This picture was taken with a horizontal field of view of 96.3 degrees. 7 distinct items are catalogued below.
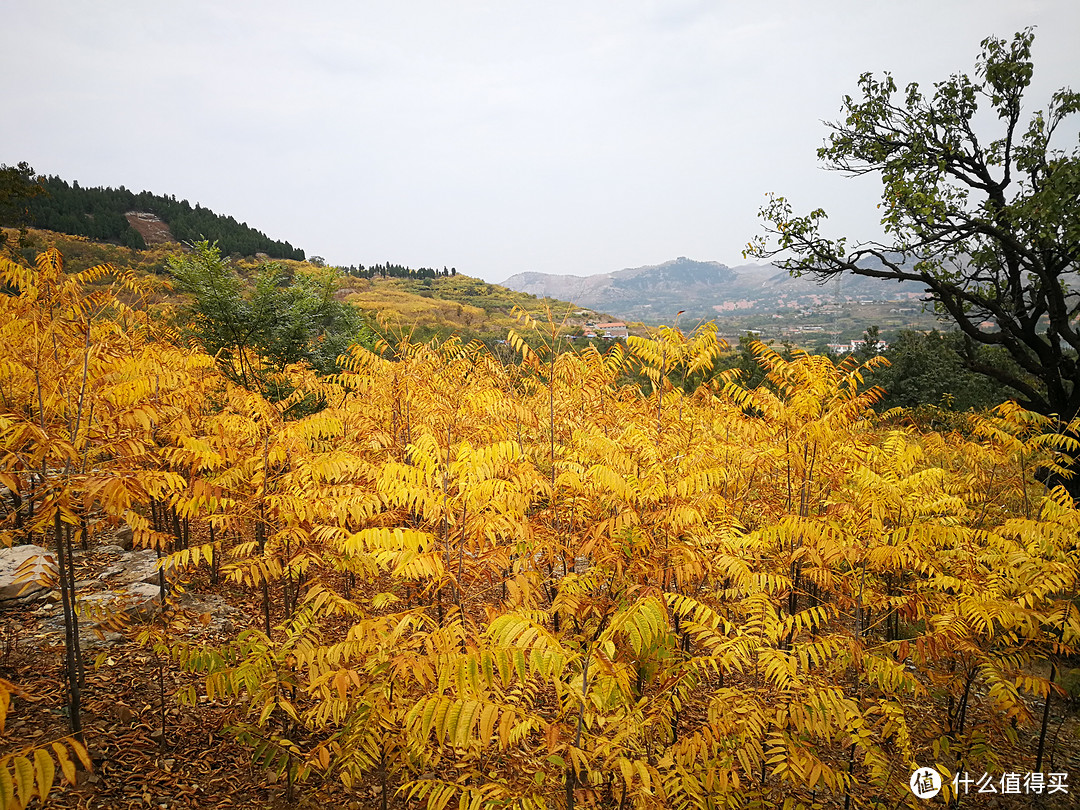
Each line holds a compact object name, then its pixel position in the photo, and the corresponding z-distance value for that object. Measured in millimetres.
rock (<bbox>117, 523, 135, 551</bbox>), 8938
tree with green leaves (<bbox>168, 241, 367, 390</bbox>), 12789
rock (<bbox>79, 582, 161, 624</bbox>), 6082
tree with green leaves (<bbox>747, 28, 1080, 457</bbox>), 9820
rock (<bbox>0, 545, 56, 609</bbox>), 6484
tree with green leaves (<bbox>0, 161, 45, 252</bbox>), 21408
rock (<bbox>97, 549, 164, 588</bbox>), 7566
